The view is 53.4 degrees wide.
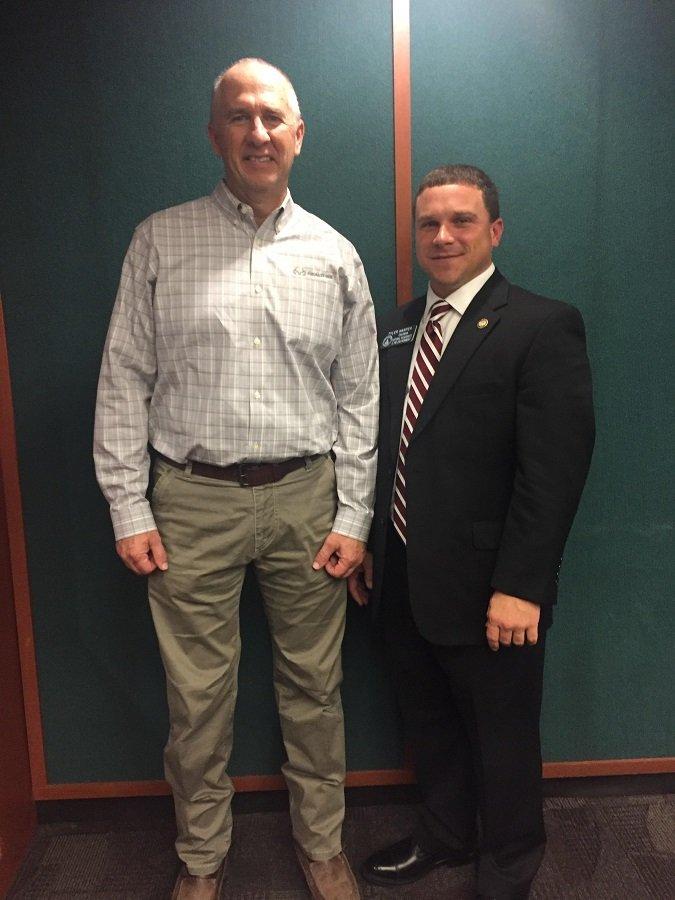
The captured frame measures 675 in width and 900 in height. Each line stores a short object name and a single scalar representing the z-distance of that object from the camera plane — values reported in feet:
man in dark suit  4.42
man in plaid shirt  4.79
